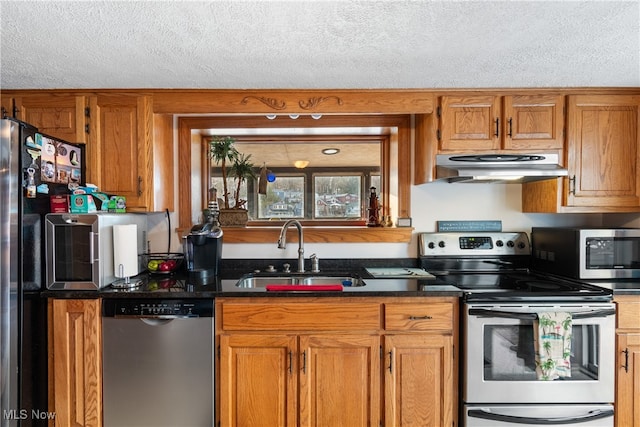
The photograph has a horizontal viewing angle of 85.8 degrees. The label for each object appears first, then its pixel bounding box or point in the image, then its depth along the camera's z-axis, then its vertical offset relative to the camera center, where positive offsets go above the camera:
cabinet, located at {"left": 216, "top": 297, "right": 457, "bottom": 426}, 1.79 -0.79
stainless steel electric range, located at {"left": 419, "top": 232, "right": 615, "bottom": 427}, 1.75 -0.78
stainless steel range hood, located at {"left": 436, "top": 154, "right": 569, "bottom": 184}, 1.93 +0.24
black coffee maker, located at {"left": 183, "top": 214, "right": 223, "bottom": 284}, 2.08 -0.26
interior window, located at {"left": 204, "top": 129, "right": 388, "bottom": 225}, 2.57 +0.25
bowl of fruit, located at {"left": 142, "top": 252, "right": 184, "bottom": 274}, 2.22 -0.35
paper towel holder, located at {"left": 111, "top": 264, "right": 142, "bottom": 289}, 1.84 -0.41
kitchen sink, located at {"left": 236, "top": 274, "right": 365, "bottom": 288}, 2.30 -0.49
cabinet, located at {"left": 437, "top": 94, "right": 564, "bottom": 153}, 2.07 +0.52
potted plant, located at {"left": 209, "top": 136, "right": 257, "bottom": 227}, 2.47 +0.26
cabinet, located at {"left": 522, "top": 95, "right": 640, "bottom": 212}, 2.06 +0.34
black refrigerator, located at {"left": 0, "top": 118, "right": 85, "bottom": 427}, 1.56 -0.27
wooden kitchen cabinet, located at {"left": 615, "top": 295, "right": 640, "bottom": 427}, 1.80 -0.81
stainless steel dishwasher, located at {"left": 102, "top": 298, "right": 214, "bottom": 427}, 1.76 -0.80
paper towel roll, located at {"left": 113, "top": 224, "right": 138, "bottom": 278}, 1.85 -0.23
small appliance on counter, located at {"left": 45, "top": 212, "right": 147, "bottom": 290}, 1.77 -0.23
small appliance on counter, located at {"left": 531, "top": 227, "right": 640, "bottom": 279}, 2.01 -0.26
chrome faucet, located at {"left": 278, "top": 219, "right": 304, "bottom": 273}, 2.25 -0.22
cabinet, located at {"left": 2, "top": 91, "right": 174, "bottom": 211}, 2.05 +0.47
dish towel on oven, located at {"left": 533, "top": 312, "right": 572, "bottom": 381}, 1.71 -0.67
